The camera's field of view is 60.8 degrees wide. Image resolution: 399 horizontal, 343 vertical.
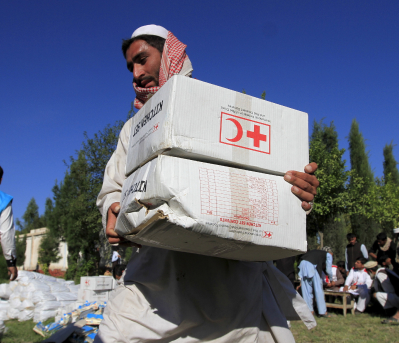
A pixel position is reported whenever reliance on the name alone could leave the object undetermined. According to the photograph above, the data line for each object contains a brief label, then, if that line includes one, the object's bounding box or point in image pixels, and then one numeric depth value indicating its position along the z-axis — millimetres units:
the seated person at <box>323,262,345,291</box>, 8959
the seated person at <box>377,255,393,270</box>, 6782
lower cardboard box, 1108
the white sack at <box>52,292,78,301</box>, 7205
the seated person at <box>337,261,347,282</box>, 10506
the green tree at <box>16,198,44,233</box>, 46009
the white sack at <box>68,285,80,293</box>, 8391
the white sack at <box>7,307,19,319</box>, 6668
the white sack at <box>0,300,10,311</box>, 6812
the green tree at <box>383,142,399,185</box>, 29000
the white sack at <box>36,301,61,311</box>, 6496
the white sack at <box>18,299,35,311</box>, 6625
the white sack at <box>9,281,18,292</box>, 7666
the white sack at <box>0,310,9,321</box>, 6289
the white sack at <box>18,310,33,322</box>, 6520
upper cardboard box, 1188
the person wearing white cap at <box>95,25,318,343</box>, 1505
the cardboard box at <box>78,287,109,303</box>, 6617
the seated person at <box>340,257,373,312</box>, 7617
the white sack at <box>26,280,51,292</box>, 7113
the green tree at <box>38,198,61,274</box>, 28203
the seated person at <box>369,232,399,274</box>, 7117
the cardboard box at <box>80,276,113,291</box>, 6648
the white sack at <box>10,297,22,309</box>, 6736
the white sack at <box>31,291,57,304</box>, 6704
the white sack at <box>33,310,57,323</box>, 6352
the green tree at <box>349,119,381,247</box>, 19525
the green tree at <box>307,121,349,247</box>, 15047
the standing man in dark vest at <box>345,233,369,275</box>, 8453
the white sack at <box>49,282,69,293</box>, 7677
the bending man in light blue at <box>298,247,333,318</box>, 7055
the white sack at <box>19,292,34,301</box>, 6871
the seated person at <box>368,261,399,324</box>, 6223
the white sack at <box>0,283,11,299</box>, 8034
